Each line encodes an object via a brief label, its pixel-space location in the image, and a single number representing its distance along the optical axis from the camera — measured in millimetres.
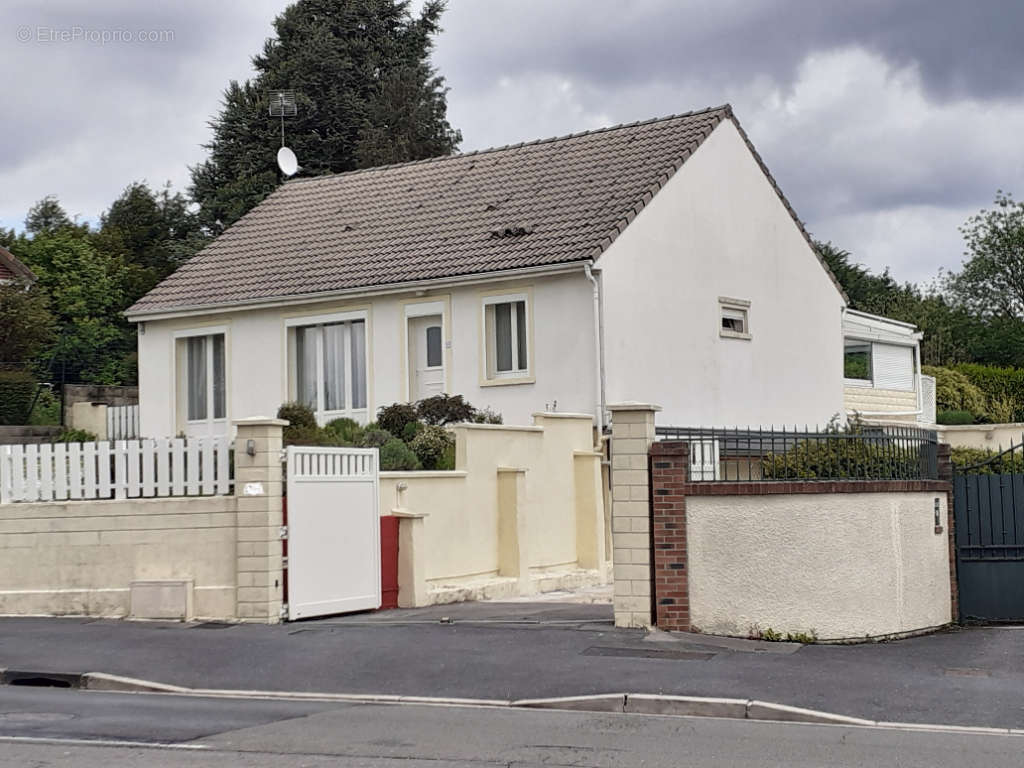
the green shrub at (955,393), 43625
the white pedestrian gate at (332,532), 16703
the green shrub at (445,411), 23297
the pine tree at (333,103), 52219
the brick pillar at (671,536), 15273
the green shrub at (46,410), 29234
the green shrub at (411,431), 22394
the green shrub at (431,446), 21109
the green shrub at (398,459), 20000
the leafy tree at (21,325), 31044
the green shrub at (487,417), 23547
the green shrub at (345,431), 22088
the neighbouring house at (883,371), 35656
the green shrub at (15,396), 27500
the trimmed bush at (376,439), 20938
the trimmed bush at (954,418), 39875
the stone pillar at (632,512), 15438
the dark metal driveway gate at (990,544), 17594
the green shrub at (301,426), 21328
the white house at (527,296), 24922
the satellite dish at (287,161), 36406
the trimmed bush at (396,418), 23156
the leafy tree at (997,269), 64062
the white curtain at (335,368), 27406
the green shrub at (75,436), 27391
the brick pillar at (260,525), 16359
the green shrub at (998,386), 43656
